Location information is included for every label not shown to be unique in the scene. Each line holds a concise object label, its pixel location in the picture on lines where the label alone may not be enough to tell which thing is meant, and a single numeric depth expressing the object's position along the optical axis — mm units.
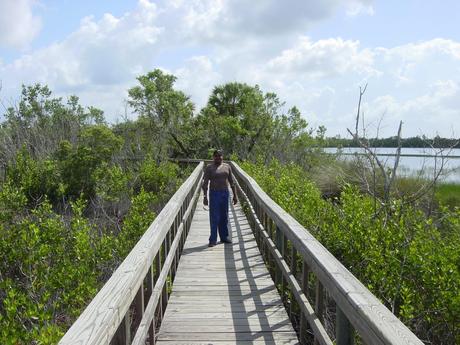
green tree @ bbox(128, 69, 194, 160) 30047
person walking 7539
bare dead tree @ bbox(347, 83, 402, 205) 8038
